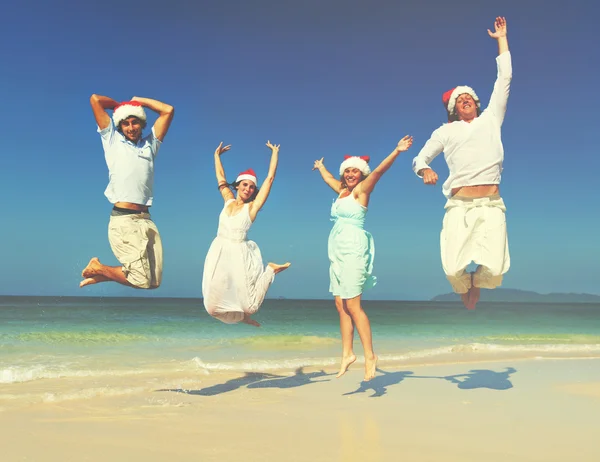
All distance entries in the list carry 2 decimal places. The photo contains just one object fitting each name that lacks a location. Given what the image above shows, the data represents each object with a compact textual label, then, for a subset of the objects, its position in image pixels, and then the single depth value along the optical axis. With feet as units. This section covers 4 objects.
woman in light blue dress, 24.50
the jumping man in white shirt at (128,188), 21.71
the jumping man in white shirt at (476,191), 21.76
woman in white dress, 24.47
